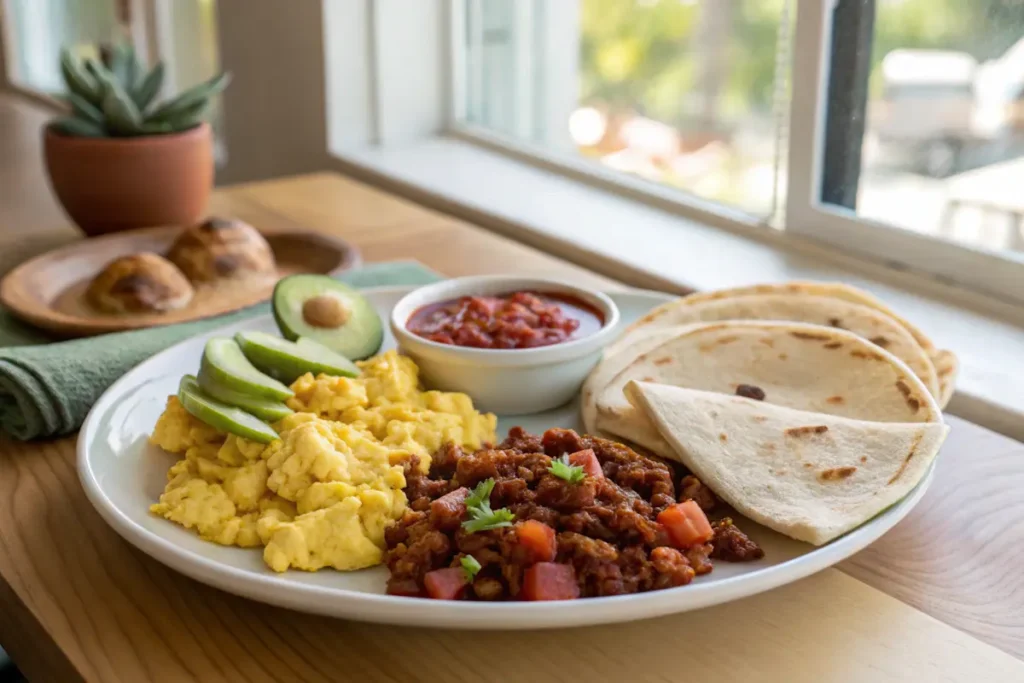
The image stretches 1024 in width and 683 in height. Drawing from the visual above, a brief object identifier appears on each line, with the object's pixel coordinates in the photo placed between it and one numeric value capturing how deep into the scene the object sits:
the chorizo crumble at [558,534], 0.78
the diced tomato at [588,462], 0.82
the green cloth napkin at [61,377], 0.91
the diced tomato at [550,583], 0.77
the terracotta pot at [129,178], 1.15
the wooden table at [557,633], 0.78
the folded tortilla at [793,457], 0.80
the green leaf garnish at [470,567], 0.78
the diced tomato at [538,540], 0.78
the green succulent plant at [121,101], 1.15
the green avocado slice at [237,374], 0.87
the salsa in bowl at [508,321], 0.92
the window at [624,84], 1.41
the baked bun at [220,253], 1.10
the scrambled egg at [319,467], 0.80
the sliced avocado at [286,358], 0.90
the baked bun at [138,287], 1.05
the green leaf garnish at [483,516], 0.78
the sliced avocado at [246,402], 0.86
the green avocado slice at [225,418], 0.84
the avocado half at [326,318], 0.96
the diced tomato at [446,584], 0.77
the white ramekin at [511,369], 0.91
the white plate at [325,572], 0.76
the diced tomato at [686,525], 0.79
